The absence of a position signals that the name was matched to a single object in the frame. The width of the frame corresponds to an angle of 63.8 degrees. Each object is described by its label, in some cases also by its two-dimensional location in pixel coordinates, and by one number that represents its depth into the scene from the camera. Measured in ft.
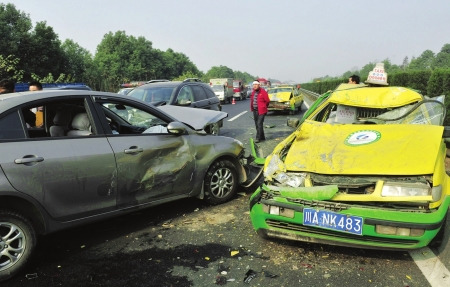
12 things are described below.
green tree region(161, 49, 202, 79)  331.00
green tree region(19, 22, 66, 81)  147.95
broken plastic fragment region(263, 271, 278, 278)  10.20
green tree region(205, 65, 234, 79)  583.17
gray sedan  10.50
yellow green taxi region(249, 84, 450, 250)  9.98
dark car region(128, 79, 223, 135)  28.86
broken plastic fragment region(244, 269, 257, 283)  10.07
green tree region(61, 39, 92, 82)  165.02
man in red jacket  35.14
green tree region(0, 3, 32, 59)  138.21
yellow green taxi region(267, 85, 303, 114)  57.62
